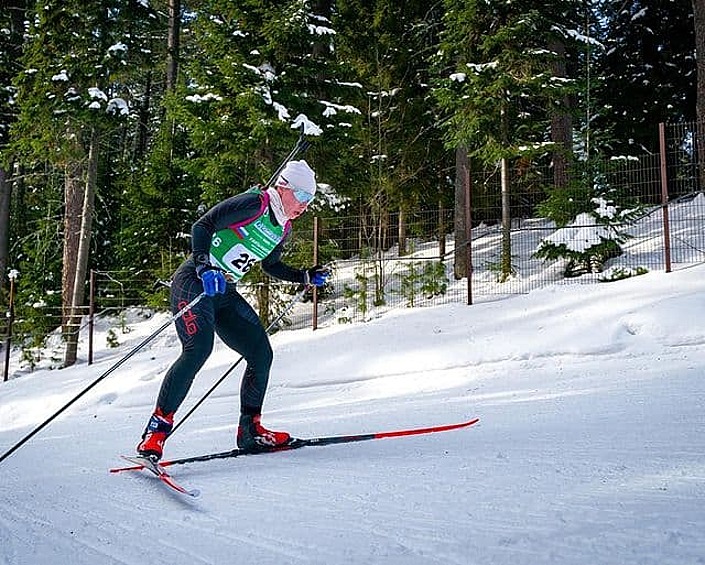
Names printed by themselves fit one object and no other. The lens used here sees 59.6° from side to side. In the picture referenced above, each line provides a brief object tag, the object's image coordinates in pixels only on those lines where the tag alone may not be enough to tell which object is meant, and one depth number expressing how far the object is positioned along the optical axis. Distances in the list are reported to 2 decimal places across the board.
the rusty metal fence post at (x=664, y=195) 8.73
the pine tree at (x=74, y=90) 12.47
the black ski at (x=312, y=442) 3.31
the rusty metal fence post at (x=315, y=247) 10.30
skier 3.12
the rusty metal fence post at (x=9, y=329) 12.47
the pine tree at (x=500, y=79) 11.85
